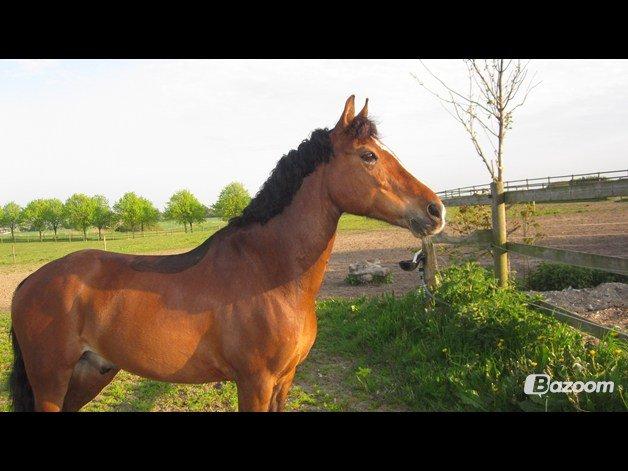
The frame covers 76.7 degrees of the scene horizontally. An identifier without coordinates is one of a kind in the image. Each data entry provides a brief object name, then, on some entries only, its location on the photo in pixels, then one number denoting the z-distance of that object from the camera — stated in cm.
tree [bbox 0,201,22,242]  6881
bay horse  254
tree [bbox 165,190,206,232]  5623
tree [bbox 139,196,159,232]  5559
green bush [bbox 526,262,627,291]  771
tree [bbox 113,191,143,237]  5362
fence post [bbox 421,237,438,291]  641
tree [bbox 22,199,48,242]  6384
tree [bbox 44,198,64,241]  6308
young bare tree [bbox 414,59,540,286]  739
